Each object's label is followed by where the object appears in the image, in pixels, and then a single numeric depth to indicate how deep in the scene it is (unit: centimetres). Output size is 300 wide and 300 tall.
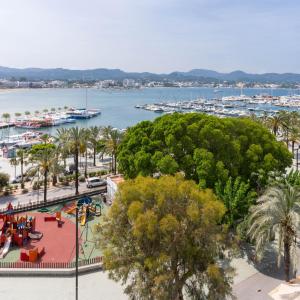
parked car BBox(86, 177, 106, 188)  2936
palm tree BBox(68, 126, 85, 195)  2799
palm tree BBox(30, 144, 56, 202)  2481
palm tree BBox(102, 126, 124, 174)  3198
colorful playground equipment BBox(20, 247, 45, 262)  1651
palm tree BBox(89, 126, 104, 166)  3536
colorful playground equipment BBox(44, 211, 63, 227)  2181
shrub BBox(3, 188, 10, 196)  2715
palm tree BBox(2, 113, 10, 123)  8112
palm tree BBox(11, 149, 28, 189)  2908
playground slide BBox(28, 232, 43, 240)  1927
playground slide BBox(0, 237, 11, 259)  1736
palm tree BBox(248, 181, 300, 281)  1298
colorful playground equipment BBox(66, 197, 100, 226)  2175
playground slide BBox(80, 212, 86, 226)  2145
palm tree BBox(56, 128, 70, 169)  2931
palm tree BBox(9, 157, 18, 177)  3324
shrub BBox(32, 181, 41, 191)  2858
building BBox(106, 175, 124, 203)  2486
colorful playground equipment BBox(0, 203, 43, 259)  1833
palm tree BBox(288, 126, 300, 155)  3674
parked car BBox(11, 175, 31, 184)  3066
